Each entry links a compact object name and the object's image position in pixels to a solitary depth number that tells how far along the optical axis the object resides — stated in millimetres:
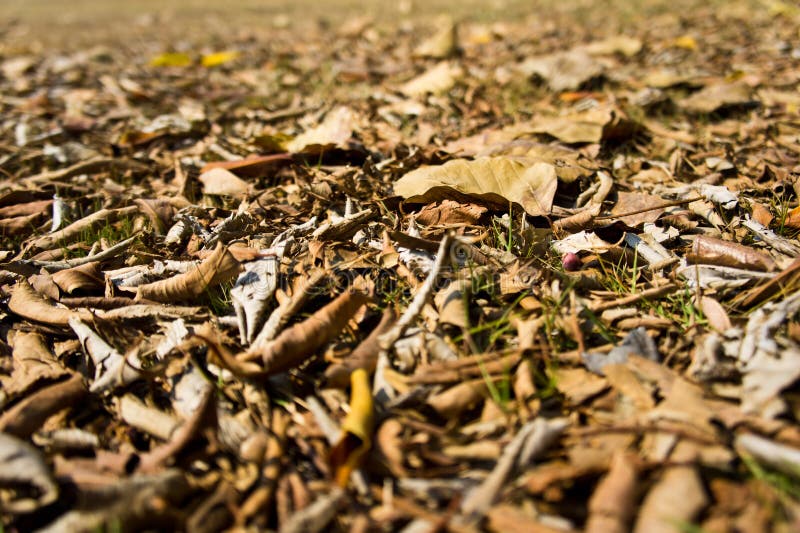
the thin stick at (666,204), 509
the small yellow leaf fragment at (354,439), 422
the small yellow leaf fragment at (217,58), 1142
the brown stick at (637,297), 481
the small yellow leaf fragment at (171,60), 1104
